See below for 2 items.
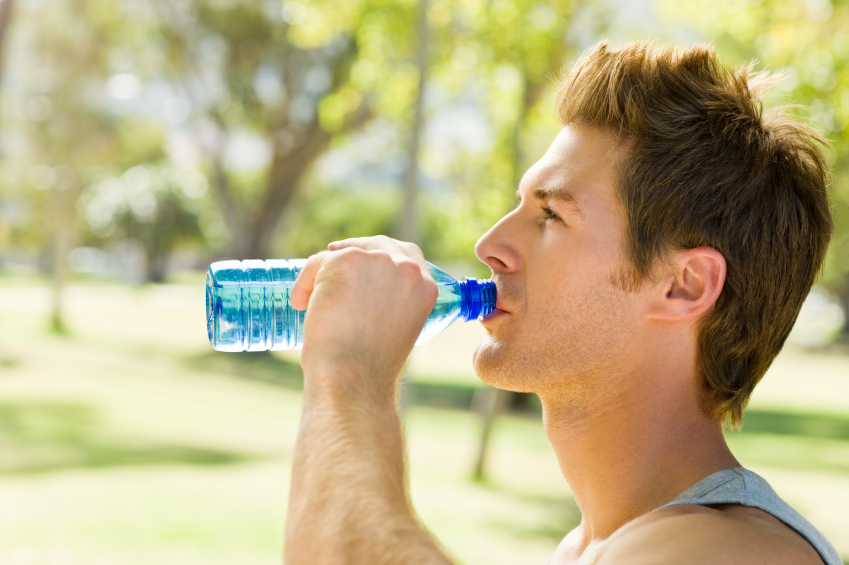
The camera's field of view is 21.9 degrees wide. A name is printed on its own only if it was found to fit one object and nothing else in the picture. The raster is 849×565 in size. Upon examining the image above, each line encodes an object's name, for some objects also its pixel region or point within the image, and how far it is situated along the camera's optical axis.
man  1.39
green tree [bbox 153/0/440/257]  17.50
